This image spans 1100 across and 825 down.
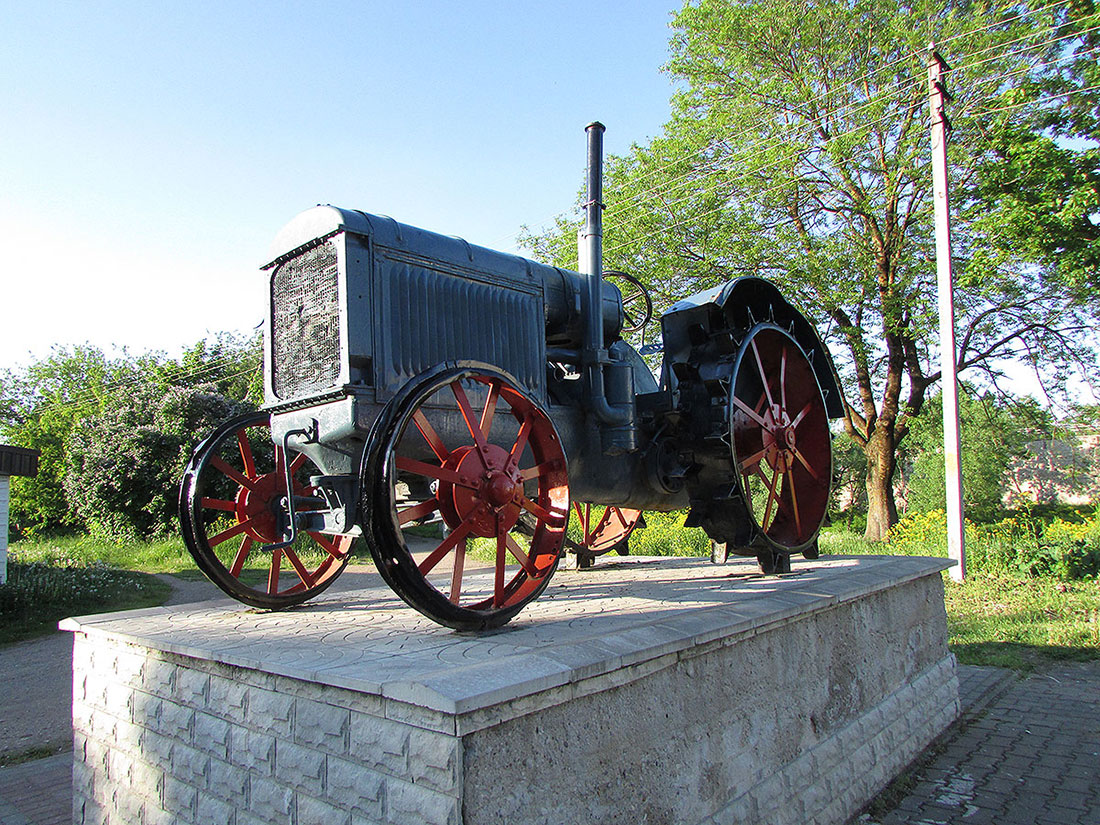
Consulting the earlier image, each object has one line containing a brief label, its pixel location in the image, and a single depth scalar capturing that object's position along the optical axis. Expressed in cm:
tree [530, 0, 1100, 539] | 1228
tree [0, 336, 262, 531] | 1856
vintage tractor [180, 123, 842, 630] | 298
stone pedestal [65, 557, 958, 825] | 220
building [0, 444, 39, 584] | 1057
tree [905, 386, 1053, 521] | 2044
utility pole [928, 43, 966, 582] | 943
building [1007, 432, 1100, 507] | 2636
